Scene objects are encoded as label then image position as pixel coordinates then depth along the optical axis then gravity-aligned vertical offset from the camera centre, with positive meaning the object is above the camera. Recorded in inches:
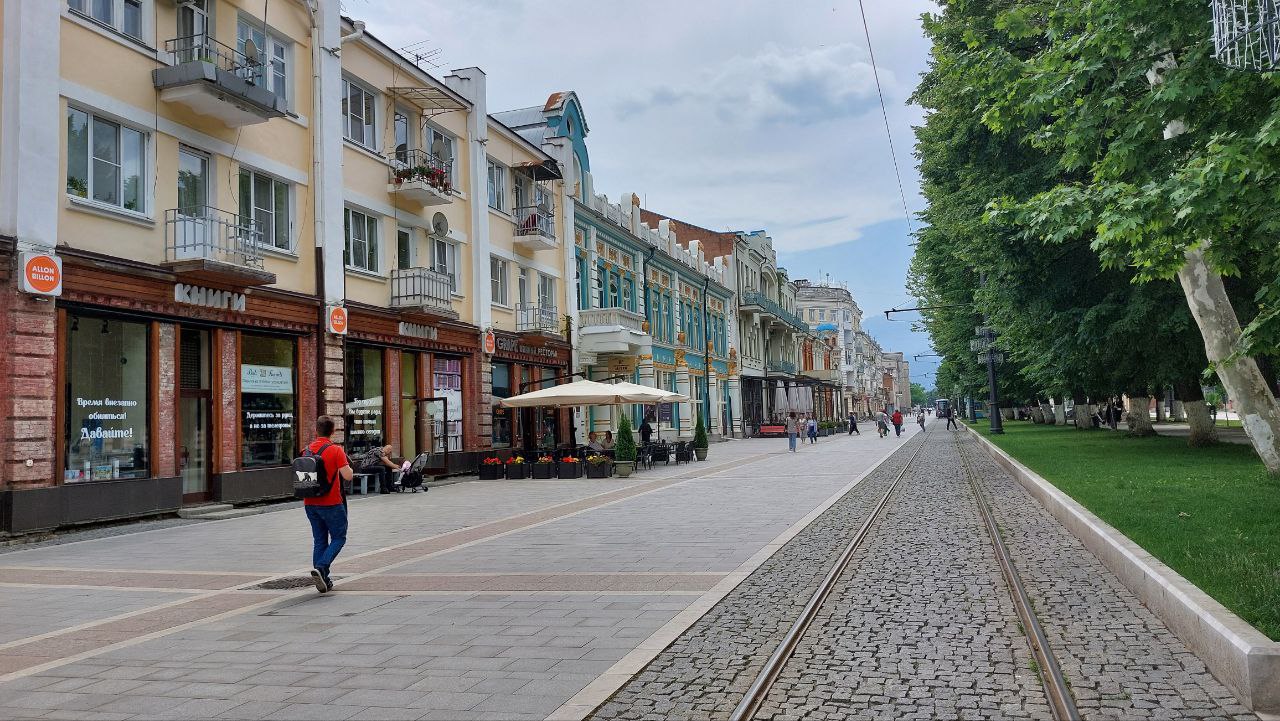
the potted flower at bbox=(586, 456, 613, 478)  928.9 -33.6
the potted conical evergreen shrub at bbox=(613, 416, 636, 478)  927.7 -19.7
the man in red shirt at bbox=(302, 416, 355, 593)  323.3 -24.3
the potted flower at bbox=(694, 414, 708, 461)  1165.1 -19.1
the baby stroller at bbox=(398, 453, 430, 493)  777.6 -28.1
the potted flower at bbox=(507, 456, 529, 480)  933.2 -32.6
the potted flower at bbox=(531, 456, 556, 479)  943.7 -33.6
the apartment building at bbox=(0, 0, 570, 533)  518.0 +144.3
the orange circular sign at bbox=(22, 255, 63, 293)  504.1 +105.5
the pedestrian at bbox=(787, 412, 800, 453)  1371.8 -13.8
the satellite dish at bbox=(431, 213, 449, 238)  932.0 +224.5
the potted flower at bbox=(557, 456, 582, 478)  941.2 -34.9
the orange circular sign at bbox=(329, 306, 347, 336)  753.6 +106.1
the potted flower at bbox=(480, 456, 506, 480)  930.1 -31.2
